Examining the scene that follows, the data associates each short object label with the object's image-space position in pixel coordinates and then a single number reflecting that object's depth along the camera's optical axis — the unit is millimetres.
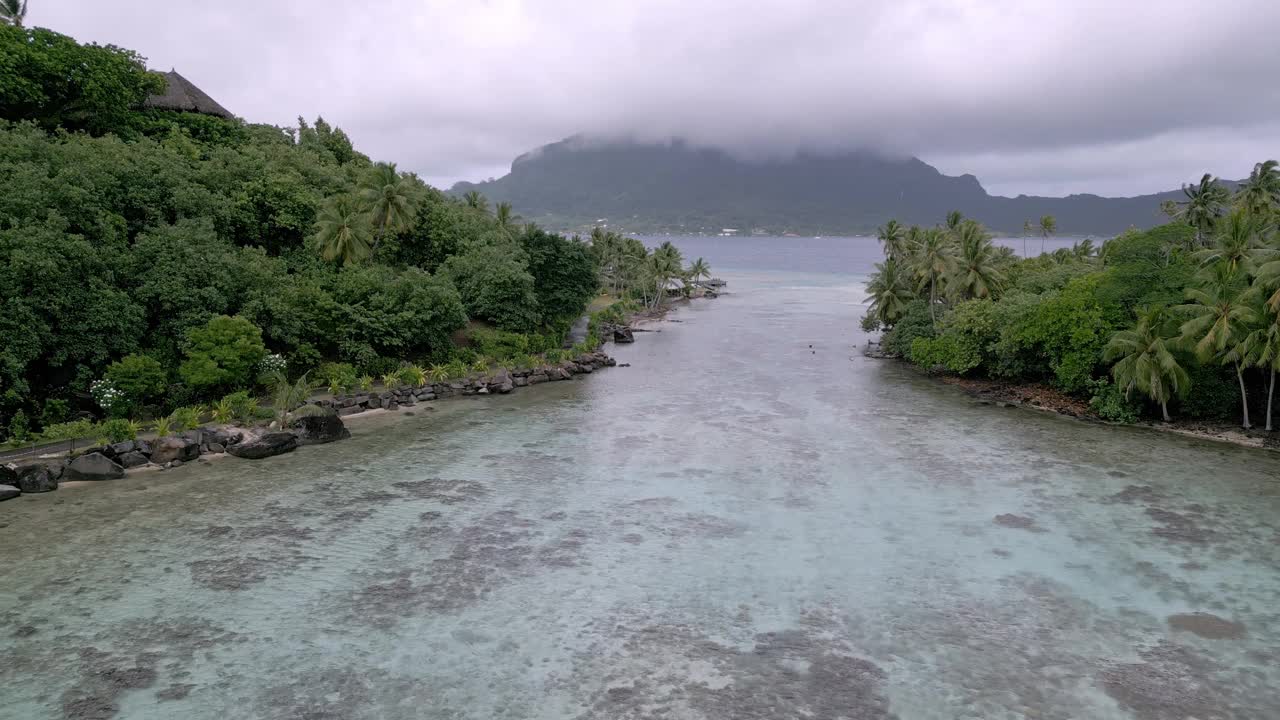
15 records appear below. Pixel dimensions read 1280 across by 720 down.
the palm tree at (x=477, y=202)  80188
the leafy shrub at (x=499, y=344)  54094
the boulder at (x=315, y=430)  35625
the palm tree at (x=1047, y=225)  101125
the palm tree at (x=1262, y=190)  57812
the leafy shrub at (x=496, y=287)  55625
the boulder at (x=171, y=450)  31016
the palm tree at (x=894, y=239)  78500
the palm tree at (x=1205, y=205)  58469
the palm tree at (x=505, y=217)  80312
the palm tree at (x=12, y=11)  57031
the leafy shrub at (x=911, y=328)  59866
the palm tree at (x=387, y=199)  54219
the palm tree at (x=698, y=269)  127438
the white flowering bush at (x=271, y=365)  40438
